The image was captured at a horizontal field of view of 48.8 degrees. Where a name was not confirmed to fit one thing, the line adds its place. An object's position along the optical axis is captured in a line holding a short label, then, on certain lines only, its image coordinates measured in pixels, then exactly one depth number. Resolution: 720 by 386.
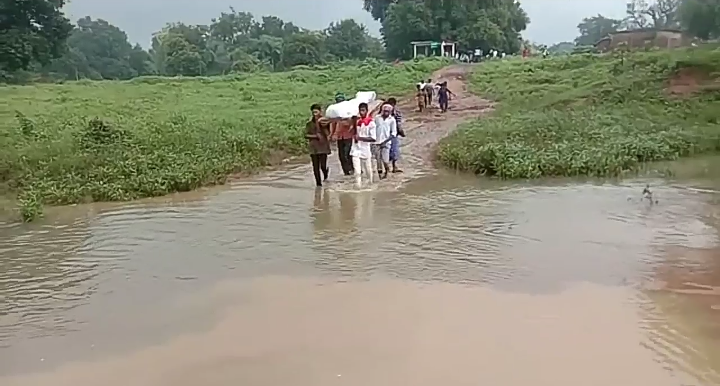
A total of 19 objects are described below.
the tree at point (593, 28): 104.45
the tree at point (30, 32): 40.94
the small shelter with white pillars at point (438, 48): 55.41
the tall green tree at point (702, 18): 52.94
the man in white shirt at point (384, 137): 13.36
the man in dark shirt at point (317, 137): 12.61
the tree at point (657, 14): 80.27
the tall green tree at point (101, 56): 64.62
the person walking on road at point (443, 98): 24.94
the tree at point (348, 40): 67.06
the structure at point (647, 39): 54.66
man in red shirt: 13.63
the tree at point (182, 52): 59.31
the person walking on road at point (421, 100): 25.16
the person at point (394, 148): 14.05
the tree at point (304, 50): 59.27
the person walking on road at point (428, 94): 25.42
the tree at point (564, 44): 107.61
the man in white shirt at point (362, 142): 12.52
